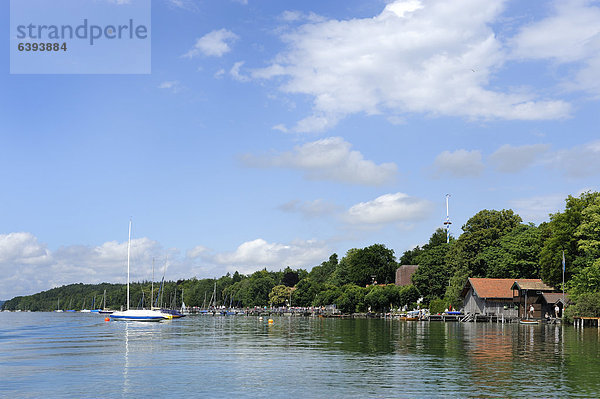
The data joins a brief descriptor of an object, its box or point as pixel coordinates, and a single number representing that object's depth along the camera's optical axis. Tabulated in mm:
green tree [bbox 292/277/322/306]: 187500
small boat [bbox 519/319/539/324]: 94212
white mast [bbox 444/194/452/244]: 158000
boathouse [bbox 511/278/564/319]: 101250
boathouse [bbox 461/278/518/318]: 108188
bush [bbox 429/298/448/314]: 124625
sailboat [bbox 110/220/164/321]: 114988
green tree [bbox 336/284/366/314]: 150000
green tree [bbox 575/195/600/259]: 82688
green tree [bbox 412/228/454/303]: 134000
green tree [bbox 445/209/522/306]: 119062
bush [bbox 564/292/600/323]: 79688
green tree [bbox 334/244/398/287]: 176000
